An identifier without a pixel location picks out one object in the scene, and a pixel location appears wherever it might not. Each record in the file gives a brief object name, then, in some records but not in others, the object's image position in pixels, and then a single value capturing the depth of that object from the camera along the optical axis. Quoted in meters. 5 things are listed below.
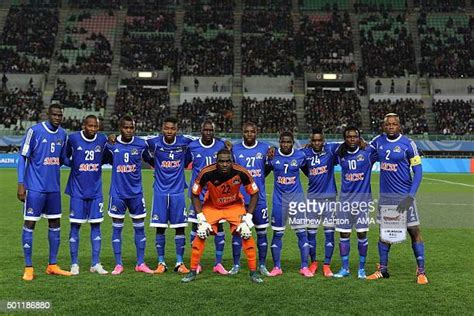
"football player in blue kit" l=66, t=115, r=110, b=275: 8.16
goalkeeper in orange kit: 7.75
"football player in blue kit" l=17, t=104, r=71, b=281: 7.93
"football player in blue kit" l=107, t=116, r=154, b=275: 8.36
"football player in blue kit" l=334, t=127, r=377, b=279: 8.17
